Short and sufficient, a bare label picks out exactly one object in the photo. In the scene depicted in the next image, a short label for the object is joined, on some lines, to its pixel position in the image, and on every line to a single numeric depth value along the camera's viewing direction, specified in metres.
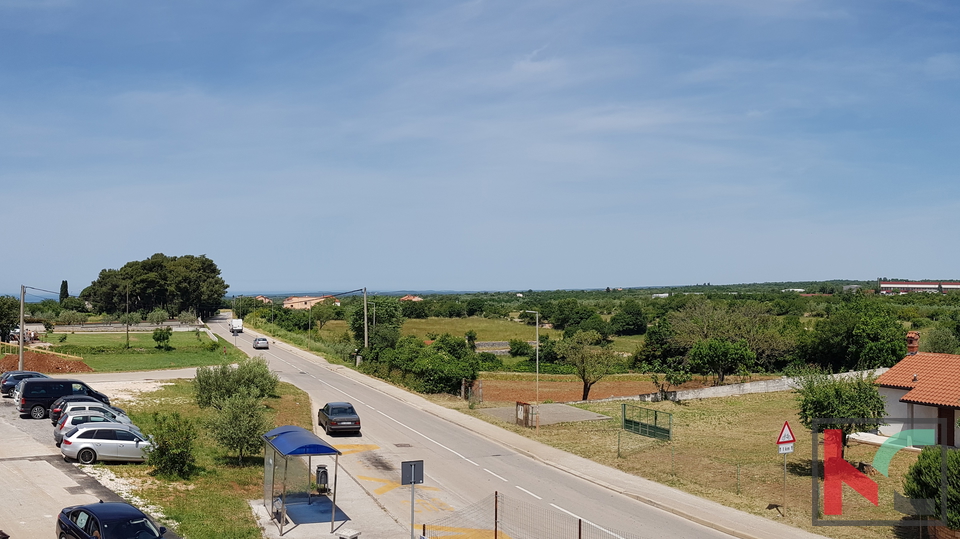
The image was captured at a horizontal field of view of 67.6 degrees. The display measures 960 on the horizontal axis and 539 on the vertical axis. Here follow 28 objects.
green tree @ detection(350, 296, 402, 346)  82.12
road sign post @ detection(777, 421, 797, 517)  21.89
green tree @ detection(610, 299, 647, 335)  139.88
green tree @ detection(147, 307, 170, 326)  111.72
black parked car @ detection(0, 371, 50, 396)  40.31
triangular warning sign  21.89
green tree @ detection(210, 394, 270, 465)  26.39
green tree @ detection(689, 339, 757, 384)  59.91
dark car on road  34.28
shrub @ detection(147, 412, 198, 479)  23.94
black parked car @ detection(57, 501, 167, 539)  15.46
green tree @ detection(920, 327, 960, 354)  63.53
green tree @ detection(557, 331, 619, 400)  52.28
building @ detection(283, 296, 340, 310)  175.25
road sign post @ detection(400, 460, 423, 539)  17.75
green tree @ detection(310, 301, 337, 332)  130.45
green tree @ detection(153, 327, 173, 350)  77.44
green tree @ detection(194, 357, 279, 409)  37.45
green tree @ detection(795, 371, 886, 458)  26.25
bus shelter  19.61
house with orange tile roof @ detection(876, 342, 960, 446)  29.50
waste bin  23.44
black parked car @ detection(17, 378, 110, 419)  33.81
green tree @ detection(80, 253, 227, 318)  127.06
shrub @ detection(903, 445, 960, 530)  18.09
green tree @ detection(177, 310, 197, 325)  115.19
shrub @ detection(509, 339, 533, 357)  99.81
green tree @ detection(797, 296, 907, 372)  62.12
